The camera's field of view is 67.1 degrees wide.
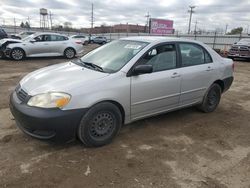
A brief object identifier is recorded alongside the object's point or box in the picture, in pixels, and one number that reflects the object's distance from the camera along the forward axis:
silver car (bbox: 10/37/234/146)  2.46
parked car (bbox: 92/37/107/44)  28.05
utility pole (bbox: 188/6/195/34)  46.33
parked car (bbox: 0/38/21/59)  9.48
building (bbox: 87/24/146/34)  52.50
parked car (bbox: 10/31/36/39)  17.93
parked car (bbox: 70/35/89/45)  24.56
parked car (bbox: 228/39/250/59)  12.63
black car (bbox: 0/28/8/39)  12.53
